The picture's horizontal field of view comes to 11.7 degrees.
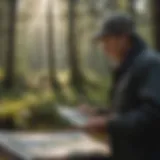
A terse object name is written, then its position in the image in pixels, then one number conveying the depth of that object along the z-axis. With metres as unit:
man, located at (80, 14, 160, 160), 3.14
